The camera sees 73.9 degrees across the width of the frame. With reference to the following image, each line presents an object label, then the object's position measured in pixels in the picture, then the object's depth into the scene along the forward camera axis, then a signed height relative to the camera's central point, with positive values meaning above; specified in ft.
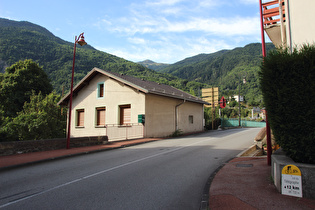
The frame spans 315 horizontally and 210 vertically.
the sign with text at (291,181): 11.82 -3.36
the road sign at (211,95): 122.62 +16.17
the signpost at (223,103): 120.32 +11.23
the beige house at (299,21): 20.01 +10.10
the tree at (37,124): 51.29 -0.53
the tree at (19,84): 100.89 +19.21
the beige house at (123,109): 59.21 +4.34
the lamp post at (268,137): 19.91 -1.42
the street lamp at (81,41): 40.70 +15.87
